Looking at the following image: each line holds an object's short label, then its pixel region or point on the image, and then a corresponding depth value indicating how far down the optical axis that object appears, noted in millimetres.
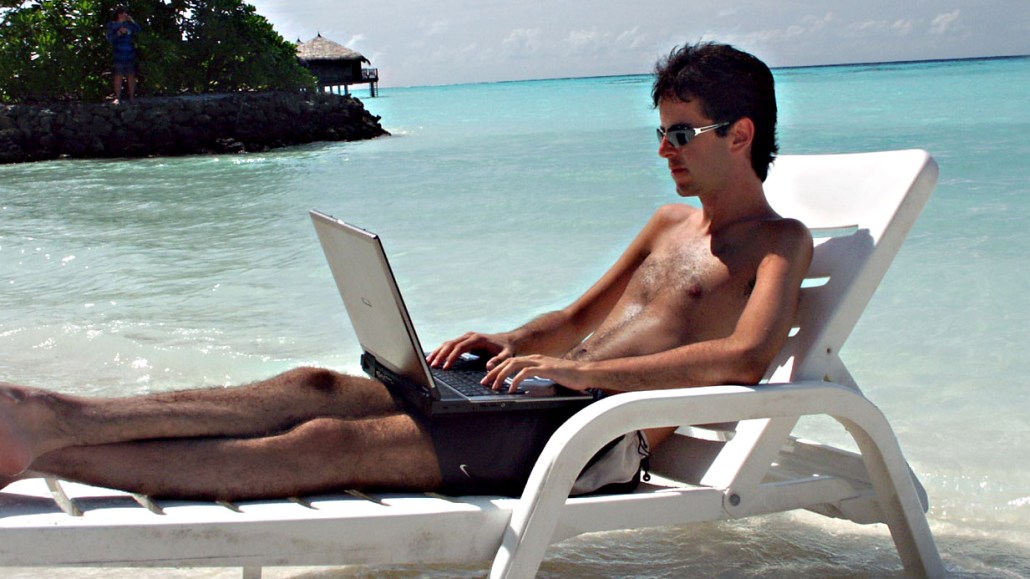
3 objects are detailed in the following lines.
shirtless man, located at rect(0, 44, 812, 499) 2254
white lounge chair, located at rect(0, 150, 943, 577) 2117
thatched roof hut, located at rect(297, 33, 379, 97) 43062
